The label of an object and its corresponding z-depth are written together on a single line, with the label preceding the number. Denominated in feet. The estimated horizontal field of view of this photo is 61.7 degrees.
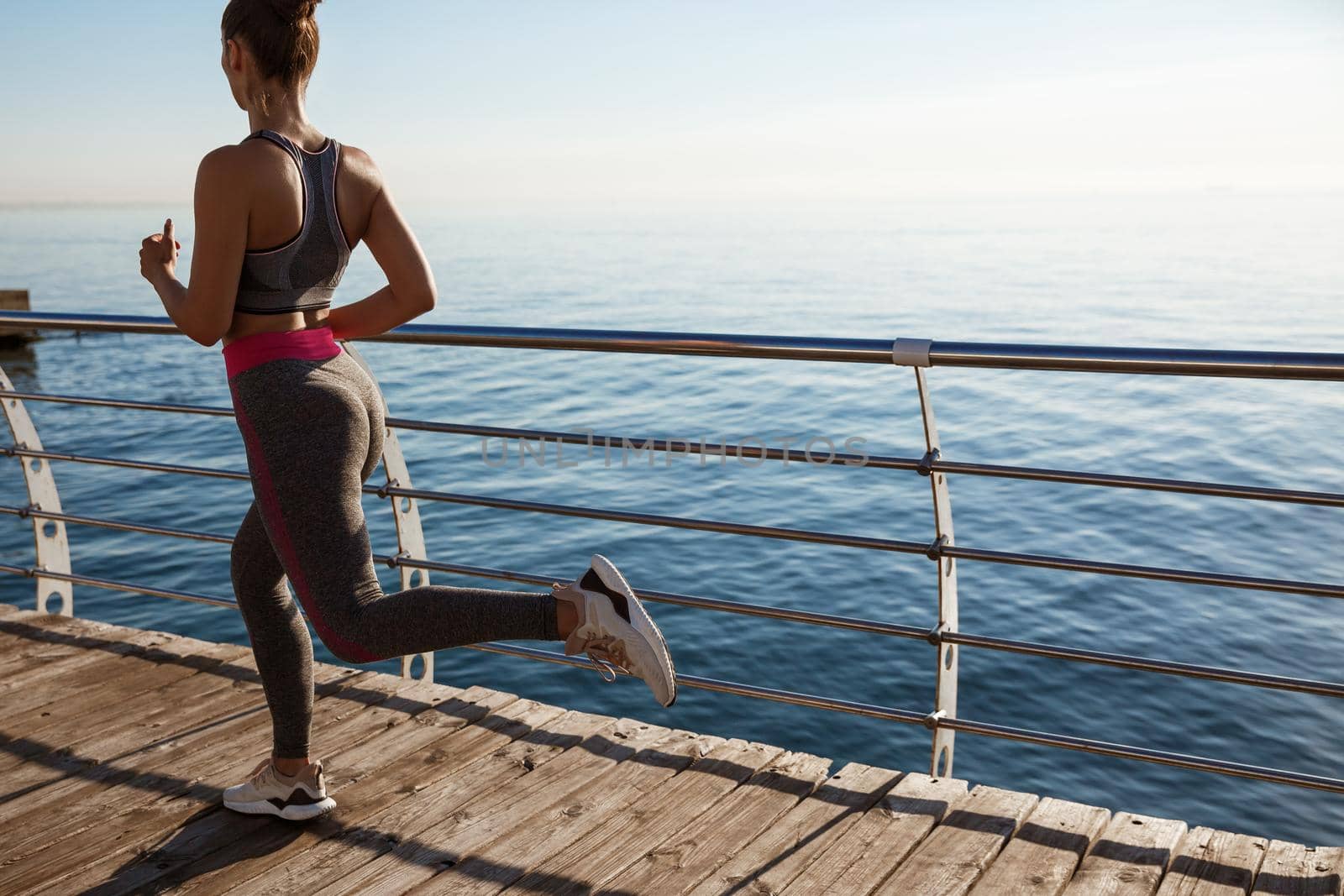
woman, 6.08
